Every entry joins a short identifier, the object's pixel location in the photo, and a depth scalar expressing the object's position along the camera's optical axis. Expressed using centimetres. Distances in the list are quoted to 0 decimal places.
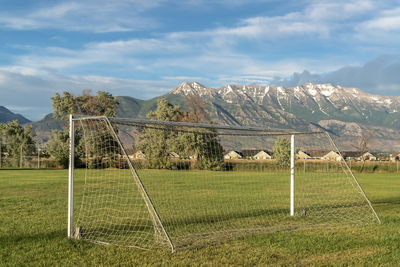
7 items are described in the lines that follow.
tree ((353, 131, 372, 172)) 7769
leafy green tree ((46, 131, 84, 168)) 4284
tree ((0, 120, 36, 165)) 5646
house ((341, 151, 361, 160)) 9506
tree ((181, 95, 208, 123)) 6821
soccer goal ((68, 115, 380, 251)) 830
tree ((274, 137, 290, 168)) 1992
